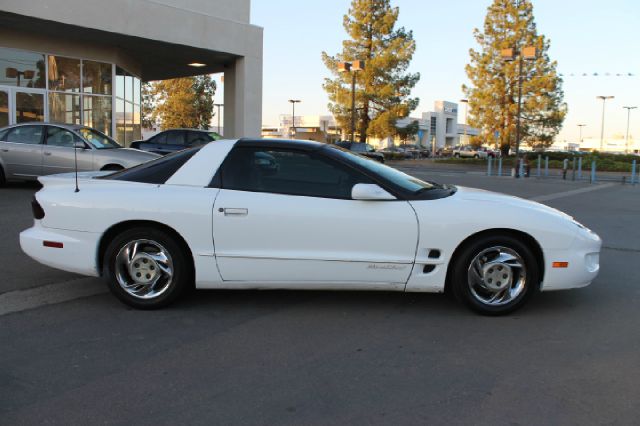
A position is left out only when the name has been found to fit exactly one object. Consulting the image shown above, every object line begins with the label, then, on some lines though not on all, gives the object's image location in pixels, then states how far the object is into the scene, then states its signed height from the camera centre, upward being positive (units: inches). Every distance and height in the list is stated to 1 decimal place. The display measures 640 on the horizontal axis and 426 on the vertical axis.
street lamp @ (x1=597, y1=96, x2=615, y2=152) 2785.4 +335.5
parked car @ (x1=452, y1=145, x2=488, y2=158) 2378.0 +43.6
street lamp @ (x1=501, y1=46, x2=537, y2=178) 1076.3 +208.6
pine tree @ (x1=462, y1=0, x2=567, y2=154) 1595.7 +220.6
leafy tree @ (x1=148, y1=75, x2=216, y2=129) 1663.4 +150.2
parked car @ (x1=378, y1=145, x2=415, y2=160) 1972.9 +38.3
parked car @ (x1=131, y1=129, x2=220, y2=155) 679.7 +15.0
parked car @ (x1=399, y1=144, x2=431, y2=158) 2532.7 +45.0
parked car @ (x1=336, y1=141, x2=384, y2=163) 1280.8 +24.3
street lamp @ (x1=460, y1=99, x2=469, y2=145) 1702.4 +180.7
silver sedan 465.4 -0.4
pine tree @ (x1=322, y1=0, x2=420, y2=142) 1663.4 +248.1
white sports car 175.2 -24.3
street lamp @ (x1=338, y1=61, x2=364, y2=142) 1354.6 +217.5
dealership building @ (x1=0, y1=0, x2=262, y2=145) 651.5 +133.2
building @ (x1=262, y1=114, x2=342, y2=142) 3371.1 +178.8
